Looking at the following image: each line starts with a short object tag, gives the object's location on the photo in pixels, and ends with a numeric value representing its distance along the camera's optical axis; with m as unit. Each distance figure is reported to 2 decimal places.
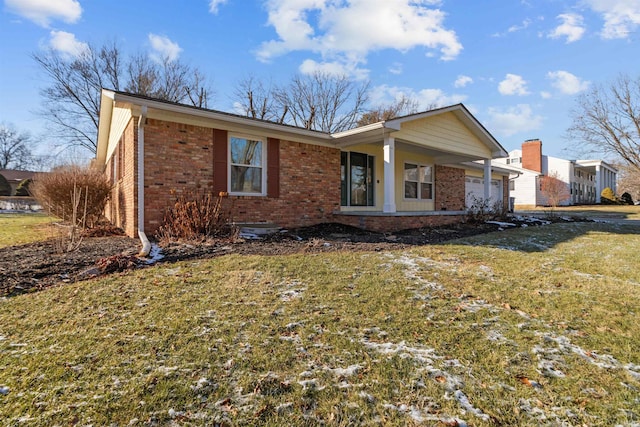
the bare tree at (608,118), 25.84
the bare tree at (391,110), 27.03
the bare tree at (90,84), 23.64
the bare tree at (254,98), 26.17
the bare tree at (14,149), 45.41
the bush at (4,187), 31.31
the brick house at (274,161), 6.93
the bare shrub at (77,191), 9.29
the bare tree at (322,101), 26.45
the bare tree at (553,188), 25.20
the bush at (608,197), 33.31
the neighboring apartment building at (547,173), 29.69
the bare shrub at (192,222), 6.60
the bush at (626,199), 34.25
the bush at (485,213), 11.10
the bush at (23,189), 29.19
